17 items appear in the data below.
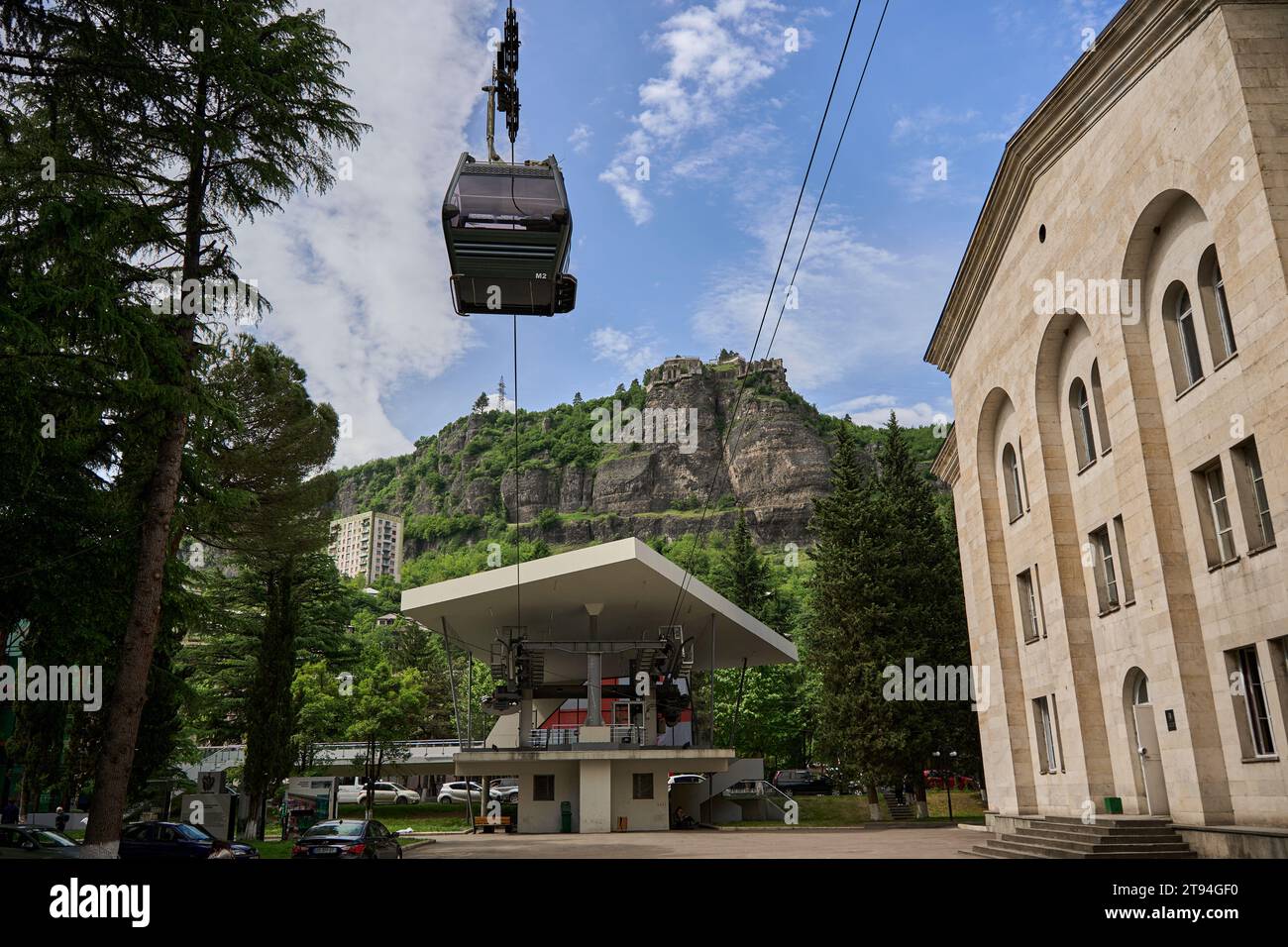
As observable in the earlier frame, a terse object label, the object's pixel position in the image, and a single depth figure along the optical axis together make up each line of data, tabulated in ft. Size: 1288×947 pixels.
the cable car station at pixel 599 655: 116.57
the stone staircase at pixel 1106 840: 53.06
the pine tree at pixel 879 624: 138.10
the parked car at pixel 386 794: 186.19
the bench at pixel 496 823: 127.65
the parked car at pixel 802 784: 180.05
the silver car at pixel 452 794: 193.16
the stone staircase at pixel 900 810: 147.24
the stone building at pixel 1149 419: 47.11
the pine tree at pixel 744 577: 245.76
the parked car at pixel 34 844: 58.90
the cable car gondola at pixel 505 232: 39.52
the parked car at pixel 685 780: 148.44
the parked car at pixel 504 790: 185.06
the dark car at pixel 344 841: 60.18
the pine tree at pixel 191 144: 49.62
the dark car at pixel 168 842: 67.36
